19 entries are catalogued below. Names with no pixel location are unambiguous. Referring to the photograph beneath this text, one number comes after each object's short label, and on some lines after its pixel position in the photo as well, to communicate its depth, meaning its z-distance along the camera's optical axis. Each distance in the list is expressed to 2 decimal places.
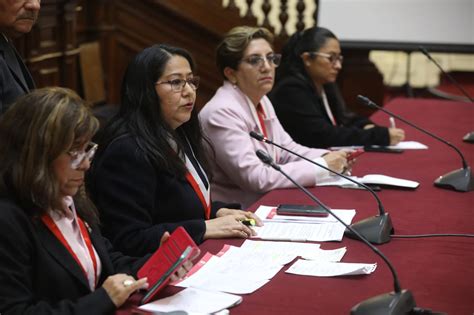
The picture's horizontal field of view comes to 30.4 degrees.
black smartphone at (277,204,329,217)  3.28
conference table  2.40
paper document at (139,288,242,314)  2.29
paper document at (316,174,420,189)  3.78
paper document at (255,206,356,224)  3.22
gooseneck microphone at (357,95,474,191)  3.76
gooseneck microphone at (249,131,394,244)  2.97
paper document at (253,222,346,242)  3.00
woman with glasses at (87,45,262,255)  2.99
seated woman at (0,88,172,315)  2.16
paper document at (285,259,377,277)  2.60
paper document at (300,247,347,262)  2.79
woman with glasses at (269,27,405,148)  4.85
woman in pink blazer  3.85
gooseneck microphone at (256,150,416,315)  2.23
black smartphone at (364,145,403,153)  4.60
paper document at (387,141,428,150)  4.69
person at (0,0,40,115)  2.86
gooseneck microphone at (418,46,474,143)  4.87
